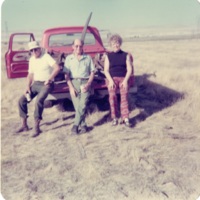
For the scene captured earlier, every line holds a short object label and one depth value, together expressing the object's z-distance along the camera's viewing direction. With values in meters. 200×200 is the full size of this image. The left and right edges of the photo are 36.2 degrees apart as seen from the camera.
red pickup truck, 5.84
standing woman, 5.31
